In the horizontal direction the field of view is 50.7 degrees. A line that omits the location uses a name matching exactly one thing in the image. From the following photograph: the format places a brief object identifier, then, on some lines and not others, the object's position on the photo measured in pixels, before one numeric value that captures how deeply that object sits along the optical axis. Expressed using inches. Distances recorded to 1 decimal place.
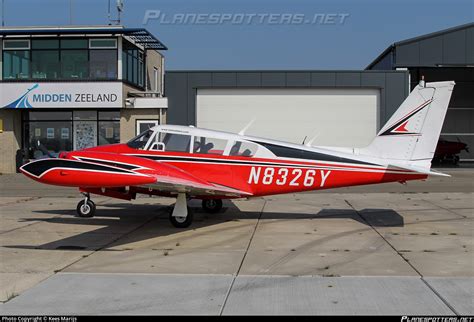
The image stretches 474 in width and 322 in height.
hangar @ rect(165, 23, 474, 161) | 941.2
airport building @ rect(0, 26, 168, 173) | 976.3
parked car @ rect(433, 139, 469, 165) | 1300.4
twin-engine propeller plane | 400.8
